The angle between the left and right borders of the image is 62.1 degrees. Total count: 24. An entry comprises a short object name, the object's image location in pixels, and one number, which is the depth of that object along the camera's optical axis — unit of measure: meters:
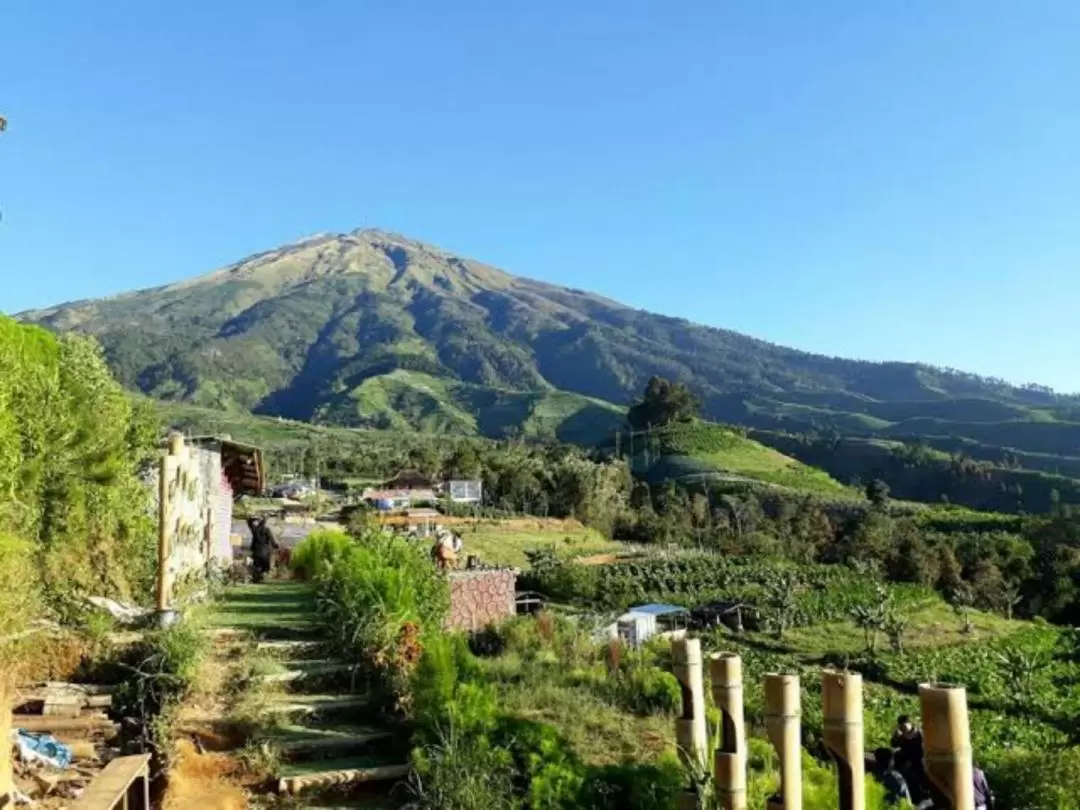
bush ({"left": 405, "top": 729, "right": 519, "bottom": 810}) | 5.11
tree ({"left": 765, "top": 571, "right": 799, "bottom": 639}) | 27.66
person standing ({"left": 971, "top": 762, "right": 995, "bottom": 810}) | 4.94
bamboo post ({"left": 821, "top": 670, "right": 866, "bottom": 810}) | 3.41
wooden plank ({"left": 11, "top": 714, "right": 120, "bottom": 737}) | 6.54
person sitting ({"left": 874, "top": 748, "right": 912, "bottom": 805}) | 5.37
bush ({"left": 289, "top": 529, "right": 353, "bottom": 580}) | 14.16
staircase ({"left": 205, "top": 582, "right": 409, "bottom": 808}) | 6.28
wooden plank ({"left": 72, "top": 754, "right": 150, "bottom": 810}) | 4.09
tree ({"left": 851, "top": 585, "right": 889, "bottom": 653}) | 26.44
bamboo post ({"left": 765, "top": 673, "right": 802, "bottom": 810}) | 3.67
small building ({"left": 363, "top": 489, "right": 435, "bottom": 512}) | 44.72
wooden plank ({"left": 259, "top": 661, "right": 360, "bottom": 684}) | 7.91
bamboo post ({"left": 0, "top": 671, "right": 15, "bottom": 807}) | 4.20
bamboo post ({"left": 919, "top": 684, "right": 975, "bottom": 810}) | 3.04
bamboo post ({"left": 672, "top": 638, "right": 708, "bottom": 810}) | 4.55
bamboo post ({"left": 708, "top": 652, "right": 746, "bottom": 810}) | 4.01
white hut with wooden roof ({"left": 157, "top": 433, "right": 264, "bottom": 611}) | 9.00
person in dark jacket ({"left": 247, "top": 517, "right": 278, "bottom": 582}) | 18.11
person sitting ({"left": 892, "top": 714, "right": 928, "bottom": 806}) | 5.97
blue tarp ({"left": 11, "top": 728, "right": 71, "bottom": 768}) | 5.82
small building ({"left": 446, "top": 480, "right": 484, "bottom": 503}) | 49.09
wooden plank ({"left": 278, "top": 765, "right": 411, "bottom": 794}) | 6.19
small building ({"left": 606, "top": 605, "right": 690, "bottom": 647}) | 22.06
